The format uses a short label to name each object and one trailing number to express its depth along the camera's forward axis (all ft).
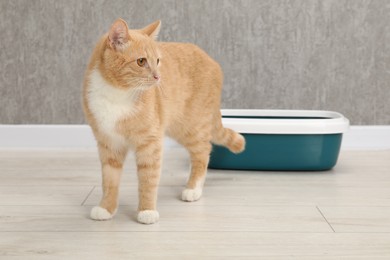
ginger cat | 6.17
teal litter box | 7.59
